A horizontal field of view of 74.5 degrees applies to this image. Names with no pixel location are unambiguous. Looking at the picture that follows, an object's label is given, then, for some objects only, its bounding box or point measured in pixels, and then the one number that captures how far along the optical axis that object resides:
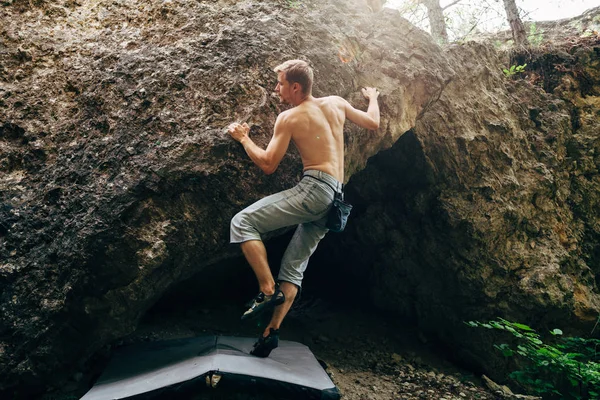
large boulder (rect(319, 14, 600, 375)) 4.58
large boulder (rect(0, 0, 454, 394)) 2.94
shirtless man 3.04
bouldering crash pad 2.79
